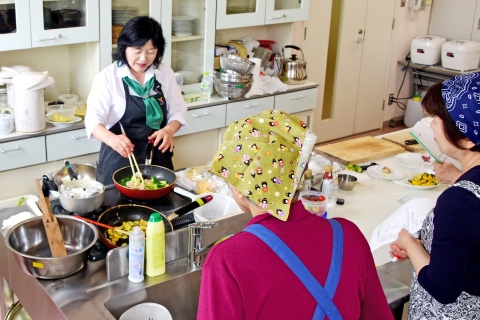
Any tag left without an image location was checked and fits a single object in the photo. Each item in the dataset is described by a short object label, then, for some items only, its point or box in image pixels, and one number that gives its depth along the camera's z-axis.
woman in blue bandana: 1.47
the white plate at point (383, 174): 3.09
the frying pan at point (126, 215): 2.05
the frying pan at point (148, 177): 2.25
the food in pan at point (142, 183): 2.35
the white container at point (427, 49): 6.05
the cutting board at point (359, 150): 3.33
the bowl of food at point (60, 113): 3.57
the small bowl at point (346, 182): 2.91
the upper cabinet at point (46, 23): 3.24
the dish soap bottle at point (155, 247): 1.80
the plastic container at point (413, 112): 6.32
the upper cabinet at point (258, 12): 4.22
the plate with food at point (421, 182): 2.95
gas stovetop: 1.96
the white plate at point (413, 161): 3.22
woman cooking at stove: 2.74
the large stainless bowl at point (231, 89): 4.23
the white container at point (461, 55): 5.78
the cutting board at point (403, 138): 3.58
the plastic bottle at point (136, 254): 1.78
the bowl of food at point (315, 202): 2.49
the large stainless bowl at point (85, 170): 3.09
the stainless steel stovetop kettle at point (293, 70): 4.67
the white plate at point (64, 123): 3.55
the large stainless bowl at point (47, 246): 1.77
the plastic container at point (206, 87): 4.22
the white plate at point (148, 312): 1.75
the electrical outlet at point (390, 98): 6.54
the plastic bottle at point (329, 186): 2.71
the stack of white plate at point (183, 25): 4.07
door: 5.71
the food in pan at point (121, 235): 1.96
